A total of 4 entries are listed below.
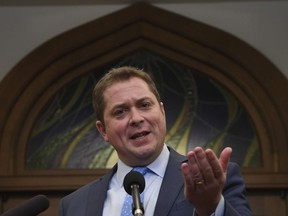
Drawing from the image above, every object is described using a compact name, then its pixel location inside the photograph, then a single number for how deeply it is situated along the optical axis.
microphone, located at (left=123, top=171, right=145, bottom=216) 1.68
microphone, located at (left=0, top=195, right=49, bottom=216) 1.51
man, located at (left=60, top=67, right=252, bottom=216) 1.92
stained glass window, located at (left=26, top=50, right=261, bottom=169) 3.42
